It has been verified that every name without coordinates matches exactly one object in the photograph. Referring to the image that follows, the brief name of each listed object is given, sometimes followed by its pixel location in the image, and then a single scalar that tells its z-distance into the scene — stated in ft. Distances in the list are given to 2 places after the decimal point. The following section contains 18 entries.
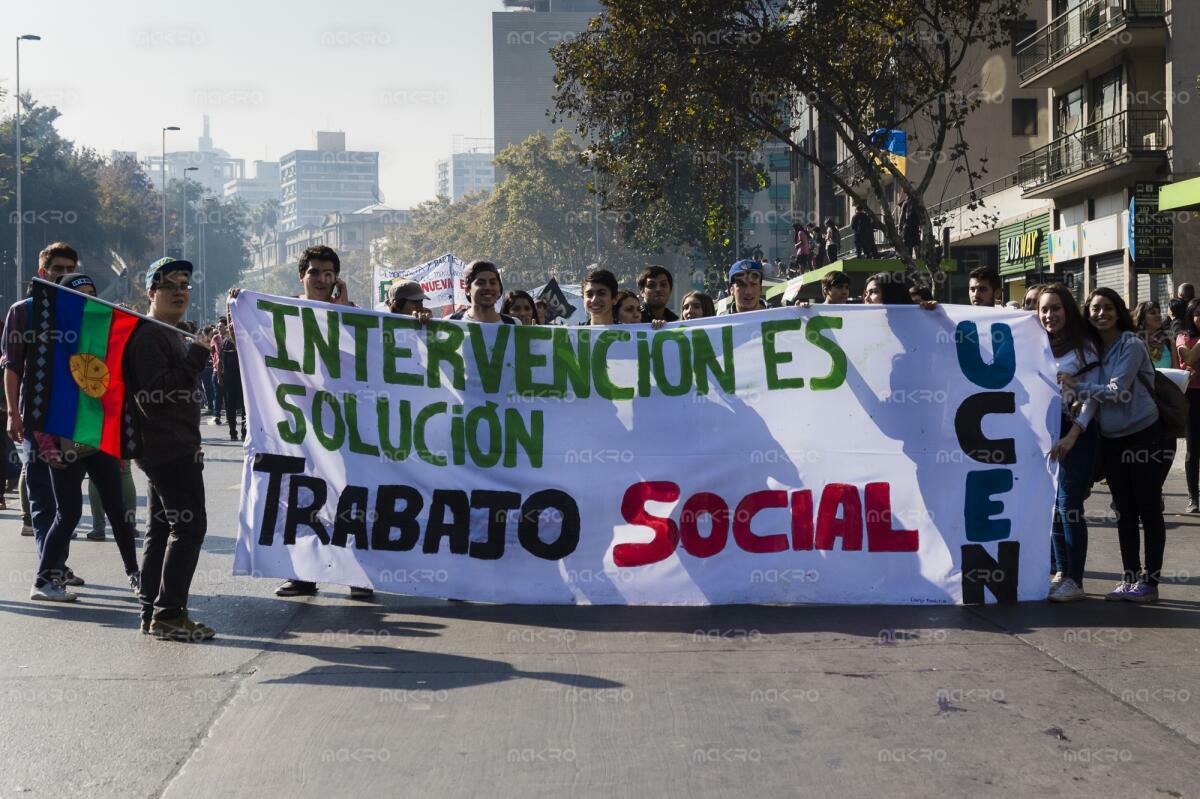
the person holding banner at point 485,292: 27.45
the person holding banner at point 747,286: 31.30
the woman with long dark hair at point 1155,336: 47.29
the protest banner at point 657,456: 25.46
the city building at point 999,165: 121.49
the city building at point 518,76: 604.08
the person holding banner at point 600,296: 28.04
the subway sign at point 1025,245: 114.11
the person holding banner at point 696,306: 33.04
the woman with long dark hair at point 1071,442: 25.76
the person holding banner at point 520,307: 35.29
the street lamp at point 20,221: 181.74
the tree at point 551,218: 304.91
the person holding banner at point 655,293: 32.19
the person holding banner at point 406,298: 28.04
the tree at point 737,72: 79.05
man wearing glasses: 22.86
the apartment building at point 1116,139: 90.17
